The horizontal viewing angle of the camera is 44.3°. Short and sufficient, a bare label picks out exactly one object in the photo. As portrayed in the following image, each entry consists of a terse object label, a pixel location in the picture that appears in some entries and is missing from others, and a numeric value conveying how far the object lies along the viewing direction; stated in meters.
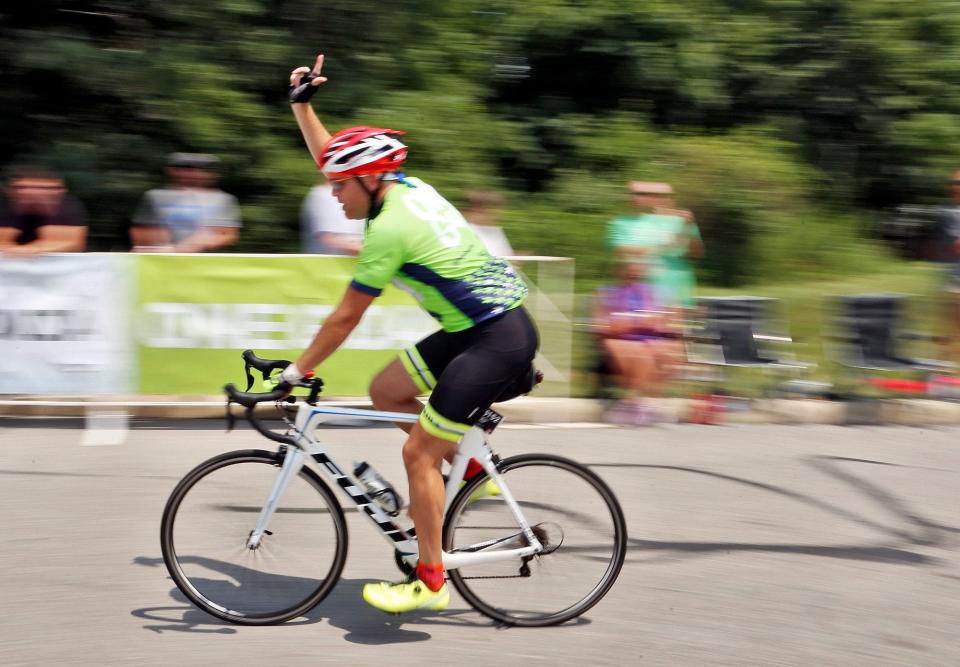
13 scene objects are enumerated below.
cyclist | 4.54
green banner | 7.98
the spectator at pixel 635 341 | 8.38
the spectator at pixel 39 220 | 8.31
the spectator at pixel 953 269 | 9.06
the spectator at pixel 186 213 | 8.91
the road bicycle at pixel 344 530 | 4.83
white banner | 7.93
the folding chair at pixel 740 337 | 8.69
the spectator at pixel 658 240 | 8.60
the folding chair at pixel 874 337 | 8.84
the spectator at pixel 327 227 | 8.32
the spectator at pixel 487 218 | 8.73
